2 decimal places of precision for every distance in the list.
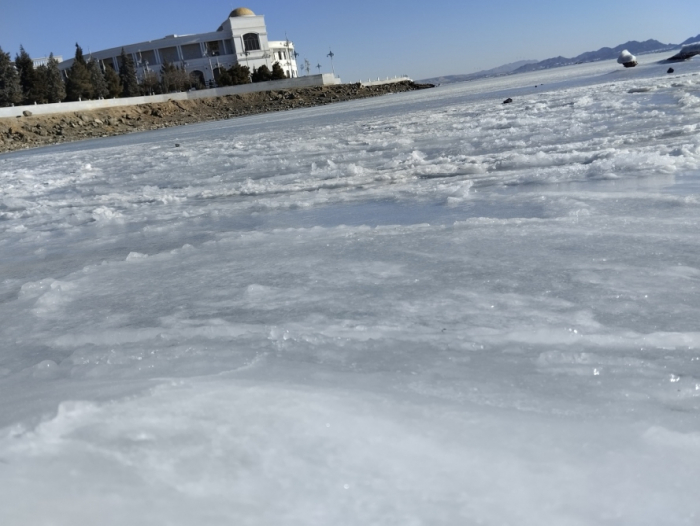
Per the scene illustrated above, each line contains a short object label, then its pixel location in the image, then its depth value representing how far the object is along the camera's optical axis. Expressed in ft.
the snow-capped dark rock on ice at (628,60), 170.09
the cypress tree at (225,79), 239.09
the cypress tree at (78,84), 197.47
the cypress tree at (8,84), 176.07
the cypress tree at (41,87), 187.73
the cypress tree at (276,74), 253.44
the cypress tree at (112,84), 213.46
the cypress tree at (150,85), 238.07
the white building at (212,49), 281.54
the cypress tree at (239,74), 241.14
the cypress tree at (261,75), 248.52
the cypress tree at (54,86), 189.16
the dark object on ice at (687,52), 178.93
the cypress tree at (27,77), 187.32
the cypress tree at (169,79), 239.71
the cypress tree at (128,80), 226.17
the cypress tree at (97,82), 207.72
